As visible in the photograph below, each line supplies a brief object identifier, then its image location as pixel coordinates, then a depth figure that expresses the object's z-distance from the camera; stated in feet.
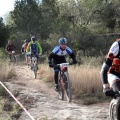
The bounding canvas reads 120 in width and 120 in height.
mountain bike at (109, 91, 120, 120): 16.36
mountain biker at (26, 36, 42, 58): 46.11
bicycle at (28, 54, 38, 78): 43.14
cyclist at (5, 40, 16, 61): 66.18
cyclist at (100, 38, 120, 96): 15.62
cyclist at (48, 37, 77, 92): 28.25
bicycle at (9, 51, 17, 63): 66.26
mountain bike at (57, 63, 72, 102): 27.07
